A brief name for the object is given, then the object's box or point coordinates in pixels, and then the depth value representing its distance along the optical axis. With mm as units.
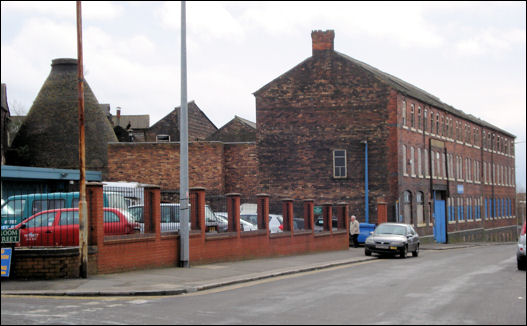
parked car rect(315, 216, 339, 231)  38844
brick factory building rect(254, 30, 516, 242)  44031
